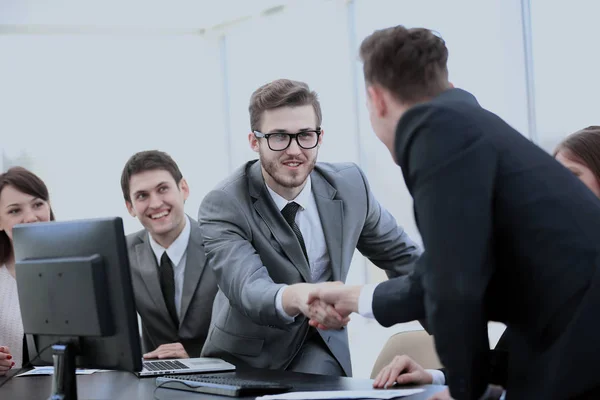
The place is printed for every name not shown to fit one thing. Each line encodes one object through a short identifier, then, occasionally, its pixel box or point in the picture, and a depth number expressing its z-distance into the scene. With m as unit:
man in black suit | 1.61
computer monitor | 2.12
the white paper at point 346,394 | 2.11
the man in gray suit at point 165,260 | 3.80
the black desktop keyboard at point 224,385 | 2.28
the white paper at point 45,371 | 3.04
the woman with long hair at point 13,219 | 3.81
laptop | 2.80
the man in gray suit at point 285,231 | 3.10
